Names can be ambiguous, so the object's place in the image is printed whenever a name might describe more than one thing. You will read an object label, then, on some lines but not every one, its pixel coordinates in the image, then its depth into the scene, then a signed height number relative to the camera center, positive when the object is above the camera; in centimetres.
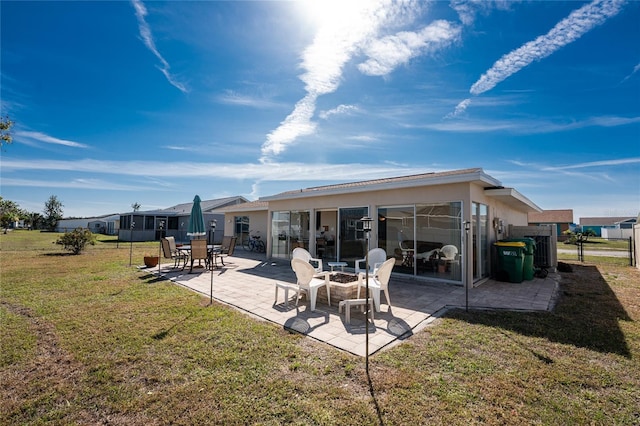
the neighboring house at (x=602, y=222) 4296 +13
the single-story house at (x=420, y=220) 722 +6
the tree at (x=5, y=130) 764 +247
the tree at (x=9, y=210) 3871 +172
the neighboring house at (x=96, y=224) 3646 -46
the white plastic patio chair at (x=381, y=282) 505 -111
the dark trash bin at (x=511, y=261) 795 -110
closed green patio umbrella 1060 -4
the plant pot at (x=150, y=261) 1011 -144
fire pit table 542 -131
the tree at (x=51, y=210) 4886 +185
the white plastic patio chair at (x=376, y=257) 727 -91
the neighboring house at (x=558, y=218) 3512 +57
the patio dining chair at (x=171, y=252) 978 -111
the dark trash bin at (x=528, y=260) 825 -112
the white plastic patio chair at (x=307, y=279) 522 -109
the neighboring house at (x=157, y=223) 2508 -20
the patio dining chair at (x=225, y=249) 1057 -114
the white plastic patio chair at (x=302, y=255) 742 -88
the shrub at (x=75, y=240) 1459 -101
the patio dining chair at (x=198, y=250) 914 -95
